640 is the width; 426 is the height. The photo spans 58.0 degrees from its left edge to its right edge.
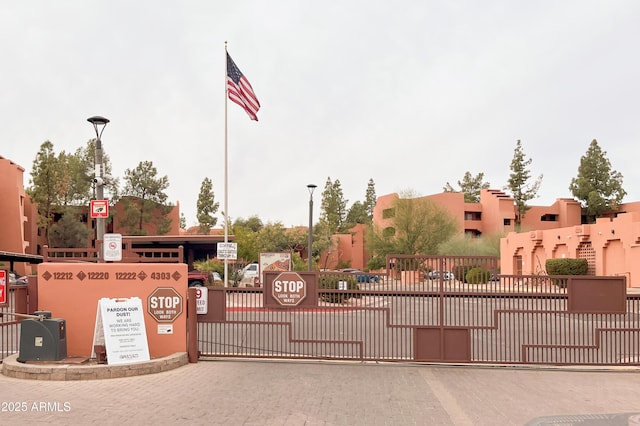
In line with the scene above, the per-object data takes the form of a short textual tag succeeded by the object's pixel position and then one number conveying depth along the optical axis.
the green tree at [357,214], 101.78
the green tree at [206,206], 77.00
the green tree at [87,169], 67.38
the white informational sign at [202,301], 11.53
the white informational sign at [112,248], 11.88
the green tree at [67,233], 60.75
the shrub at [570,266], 39.31
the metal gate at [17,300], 10.80
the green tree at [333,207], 86.58
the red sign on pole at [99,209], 14.92
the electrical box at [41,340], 10.15
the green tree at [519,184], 77.88
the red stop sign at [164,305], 11.17
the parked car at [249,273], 31.06
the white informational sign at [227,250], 21.38
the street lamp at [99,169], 15.31
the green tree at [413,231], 60.97
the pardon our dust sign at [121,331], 10.24
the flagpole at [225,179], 22.42
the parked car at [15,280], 30.26
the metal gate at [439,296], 10.91
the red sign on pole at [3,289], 10.38
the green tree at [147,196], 69.38
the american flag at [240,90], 20.44
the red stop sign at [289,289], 11.48
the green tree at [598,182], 73.88
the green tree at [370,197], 103.75
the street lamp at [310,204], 31.02
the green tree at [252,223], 88.12
